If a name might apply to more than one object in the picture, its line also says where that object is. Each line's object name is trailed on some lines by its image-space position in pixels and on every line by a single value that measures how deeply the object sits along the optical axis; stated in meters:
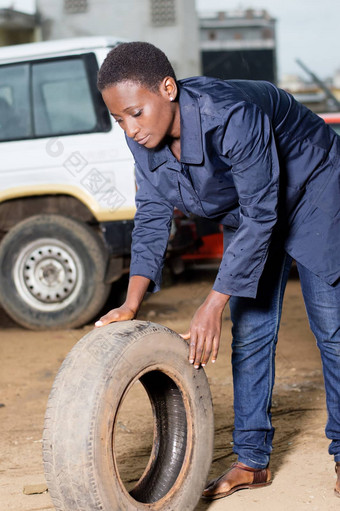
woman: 2.71
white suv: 6.66
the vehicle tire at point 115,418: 2.65
